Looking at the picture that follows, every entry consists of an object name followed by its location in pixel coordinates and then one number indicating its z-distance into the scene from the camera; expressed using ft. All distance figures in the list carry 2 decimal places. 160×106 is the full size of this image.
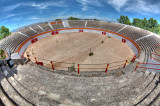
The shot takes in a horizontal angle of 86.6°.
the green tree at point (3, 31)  144.35
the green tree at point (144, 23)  178.19
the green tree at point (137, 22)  182.09
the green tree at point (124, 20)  198.50
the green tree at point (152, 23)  168.92
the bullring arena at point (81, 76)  21.98
